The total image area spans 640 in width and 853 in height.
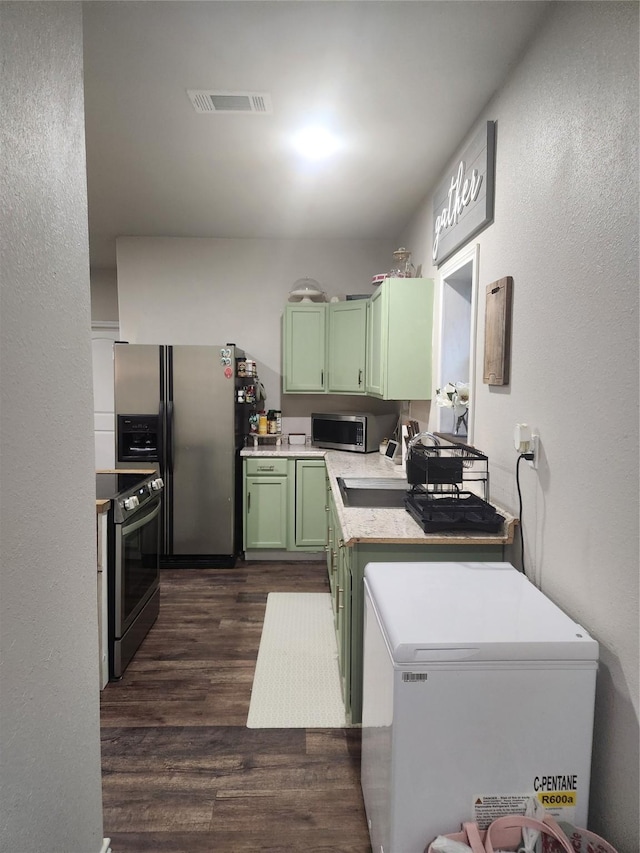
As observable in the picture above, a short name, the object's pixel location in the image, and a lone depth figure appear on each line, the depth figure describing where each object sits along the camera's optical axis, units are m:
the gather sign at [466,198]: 2.33
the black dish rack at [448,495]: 2.09
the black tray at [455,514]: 2.07
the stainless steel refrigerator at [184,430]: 4.18
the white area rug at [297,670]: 2.37
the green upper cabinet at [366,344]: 3.54
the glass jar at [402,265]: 3.70
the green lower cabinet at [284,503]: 4.31
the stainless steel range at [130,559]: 2.62
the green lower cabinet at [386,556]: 2.06
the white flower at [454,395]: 2.70
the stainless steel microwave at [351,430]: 4.44
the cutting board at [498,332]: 2.15
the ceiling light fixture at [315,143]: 2.68
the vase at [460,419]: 2.92
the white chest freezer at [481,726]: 1.30
